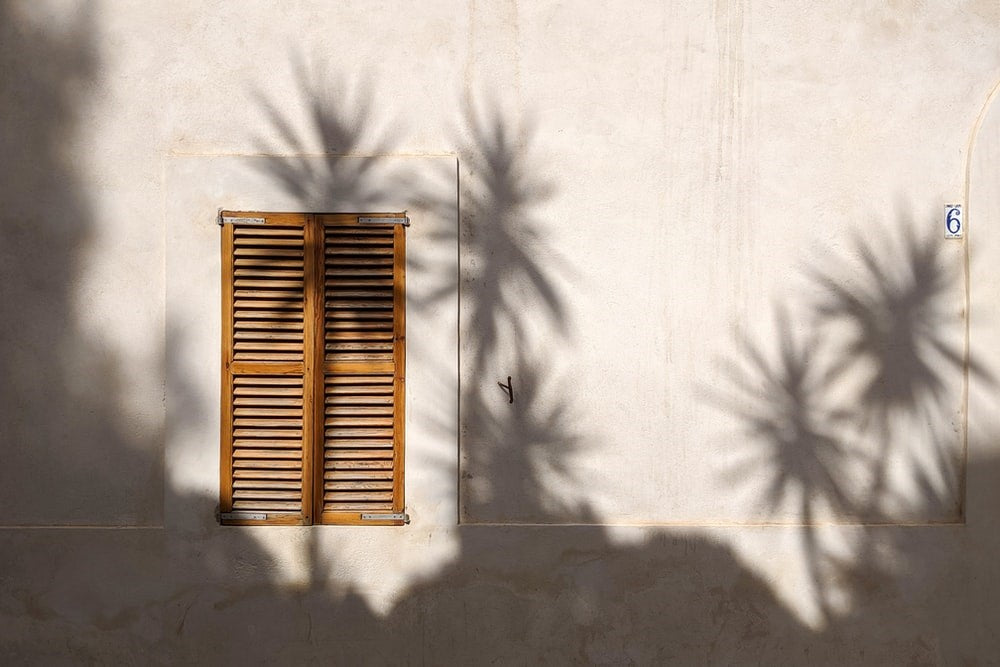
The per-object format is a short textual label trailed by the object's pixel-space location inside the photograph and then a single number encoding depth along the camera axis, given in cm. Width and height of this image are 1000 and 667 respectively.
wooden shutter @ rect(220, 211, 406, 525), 446
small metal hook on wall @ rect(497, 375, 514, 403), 450
